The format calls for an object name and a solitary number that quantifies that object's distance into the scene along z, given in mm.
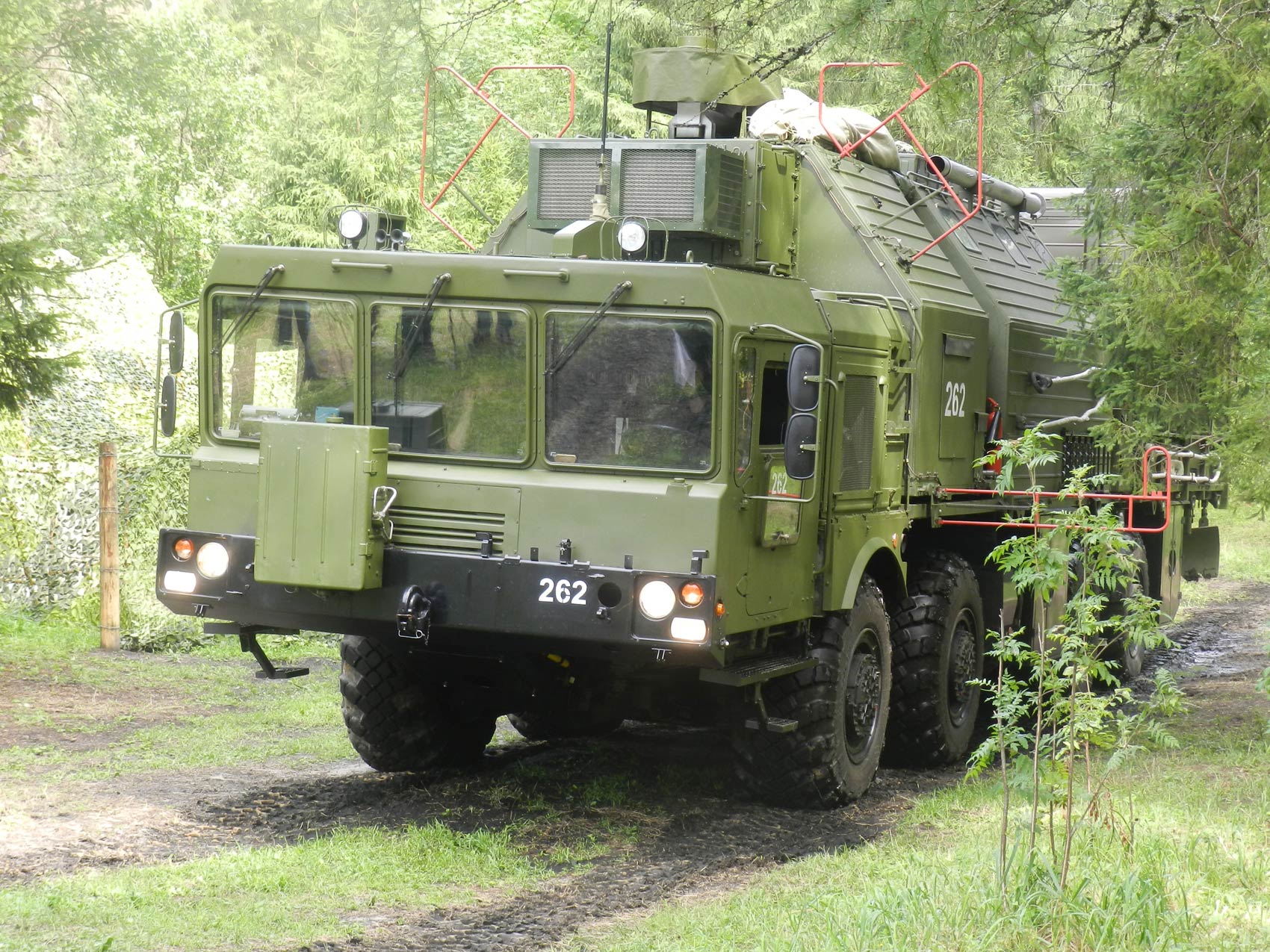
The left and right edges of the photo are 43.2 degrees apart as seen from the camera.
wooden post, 12219
